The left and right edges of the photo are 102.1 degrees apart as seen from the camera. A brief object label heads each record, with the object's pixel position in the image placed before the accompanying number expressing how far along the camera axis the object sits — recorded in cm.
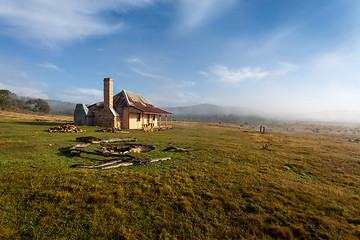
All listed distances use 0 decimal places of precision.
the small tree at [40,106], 7419
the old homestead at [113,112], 2205
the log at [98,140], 1147
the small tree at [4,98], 5431
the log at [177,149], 1064
